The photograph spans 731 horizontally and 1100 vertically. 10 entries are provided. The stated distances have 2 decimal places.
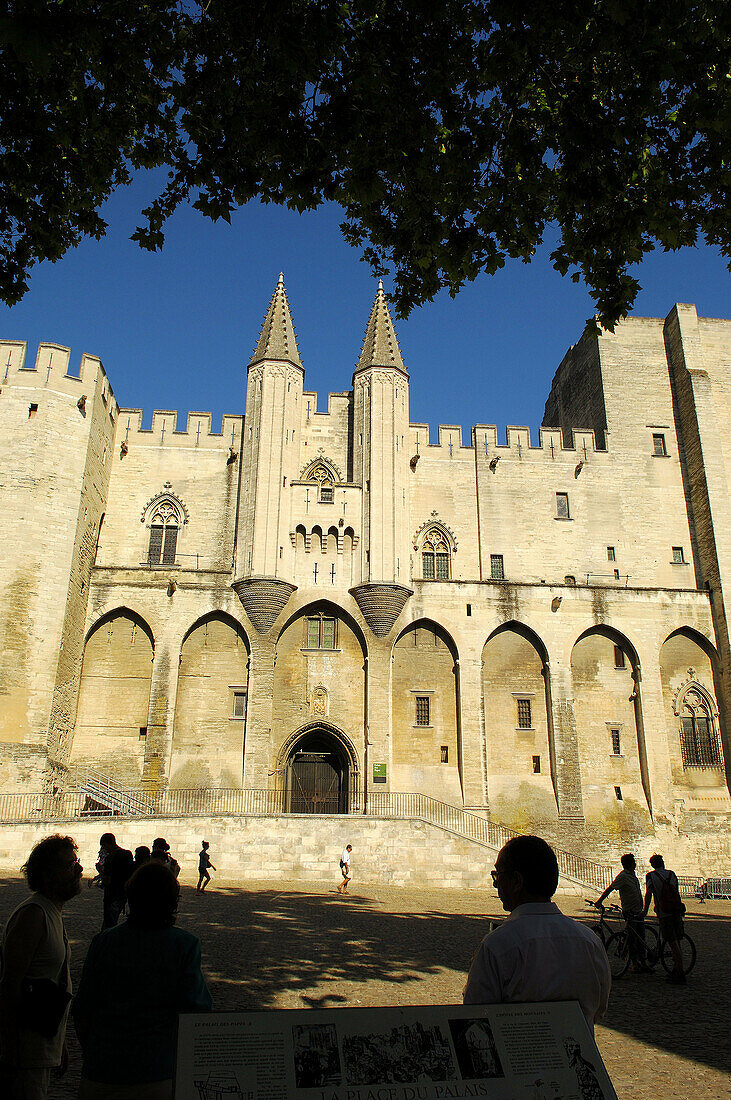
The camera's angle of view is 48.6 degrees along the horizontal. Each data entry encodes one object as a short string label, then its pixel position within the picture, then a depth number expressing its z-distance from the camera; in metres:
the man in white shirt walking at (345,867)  20.12
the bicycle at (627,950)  11.17
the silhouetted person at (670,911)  10.58
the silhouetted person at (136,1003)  3.28
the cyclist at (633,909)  11.18
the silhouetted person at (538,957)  3.05
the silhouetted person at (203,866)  18.40
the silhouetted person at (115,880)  8.38
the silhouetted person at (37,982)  3.67
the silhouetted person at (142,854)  9.38
